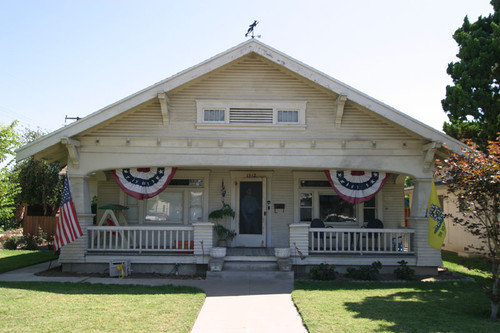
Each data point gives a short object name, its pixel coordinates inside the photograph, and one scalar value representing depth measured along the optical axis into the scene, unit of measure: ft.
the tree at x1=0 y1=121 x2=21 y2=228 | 44.19
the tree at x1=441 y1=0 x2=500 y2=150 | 42.83
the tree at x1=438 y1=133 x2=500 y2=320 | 22.99
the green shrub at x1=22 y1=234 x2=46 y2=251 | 59.57
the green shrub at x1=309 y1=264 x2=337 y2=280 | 34.42
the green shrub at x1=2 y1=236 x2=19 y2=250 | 58.08
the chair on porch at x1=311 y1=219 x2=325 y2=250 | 40.91
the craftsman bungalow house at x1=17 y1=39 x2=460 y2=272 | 36.81
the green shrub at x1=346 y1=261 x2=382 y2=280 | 34.63
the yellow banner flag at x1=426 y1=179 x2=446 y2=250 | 34.76
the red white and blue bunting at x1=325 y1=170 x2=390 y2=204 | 38.17
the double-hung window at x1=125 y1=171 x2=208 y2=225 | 43.75
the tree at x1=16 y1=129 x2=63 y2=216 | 75.97
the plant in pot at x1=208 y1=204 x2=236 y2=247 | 42.22
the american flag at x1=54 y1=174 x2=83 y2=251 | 34.65
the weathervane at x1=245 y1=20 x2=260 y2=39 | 37.22
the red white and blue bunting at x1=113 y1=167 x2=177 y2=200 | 37.93
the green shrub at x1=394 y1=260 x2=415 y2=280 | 35.06
